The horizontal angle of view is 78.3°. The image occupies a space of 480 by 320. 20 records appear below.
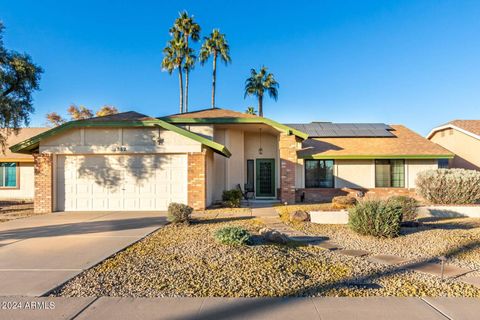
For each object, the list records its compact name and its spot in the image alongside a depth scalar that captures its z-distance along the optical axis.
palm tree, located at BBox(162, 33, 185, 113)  27.70
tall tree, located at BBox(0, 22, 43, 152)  12.08
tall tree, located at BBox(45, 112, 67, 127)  37.97
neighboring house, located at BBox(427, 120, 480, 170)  19.31
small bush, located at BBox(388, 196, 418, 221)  9.66
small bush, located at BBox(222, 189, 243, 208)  14.03
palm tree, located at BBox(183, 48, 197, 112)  28.11
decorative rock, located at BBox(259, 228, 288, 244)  7.27
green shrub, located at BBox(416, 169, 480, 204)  12.41
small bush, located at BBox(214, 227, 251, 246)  6.69
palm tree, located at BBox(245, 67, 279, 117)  33.78
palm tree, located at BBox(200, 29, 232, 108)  30.08
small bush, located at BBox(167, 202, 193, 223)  9.44
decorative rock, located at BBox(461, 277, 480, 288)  4.66
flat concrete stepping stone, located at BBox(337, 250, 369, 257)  6.33
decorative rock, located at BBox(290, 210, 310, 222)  10.23
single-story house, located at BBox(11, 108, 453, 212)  12.67
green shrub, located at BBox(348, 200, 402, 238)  7.84
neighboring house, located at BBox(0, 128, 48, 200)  17.78
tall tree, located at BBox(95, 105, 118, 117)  35.66
